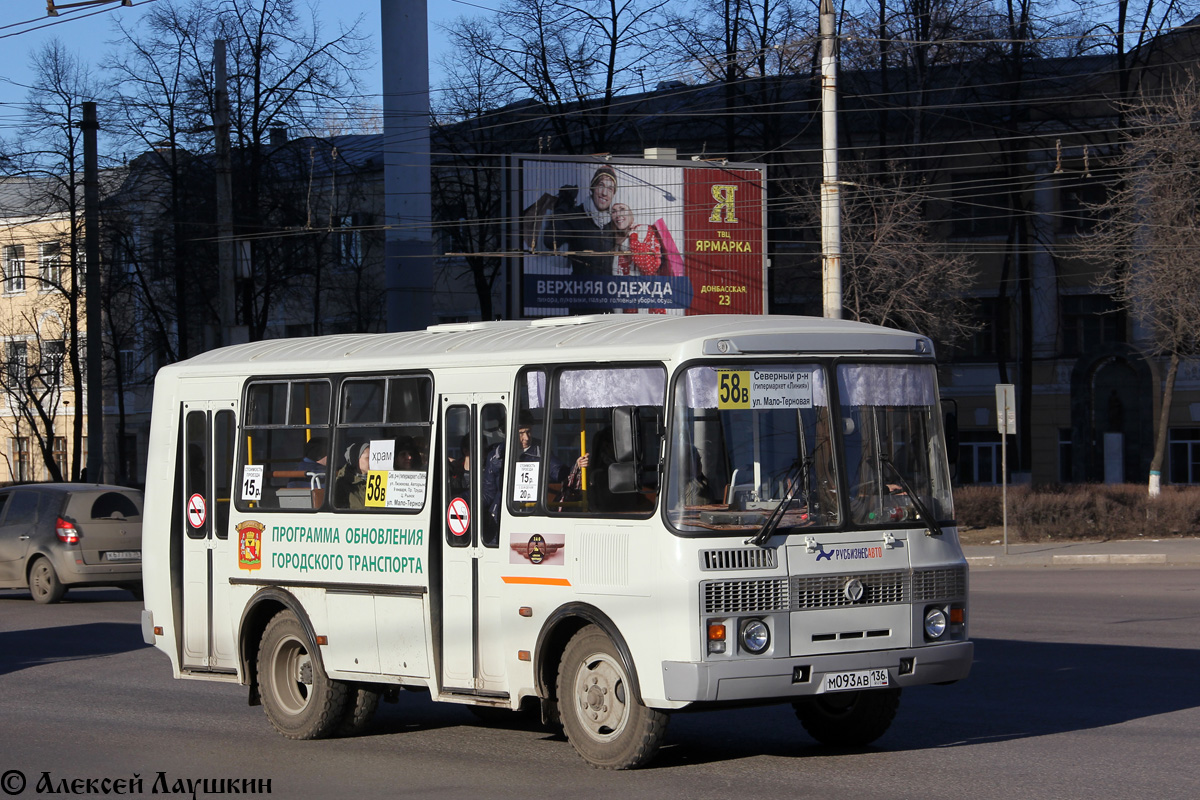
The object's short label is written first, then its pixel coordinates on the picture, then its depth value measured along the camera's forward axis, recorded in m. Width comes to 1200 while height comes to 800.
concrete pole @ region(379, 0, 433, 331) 36.81
